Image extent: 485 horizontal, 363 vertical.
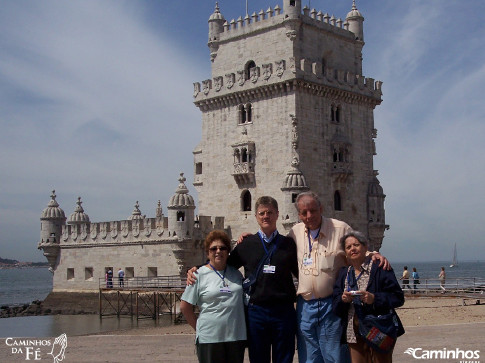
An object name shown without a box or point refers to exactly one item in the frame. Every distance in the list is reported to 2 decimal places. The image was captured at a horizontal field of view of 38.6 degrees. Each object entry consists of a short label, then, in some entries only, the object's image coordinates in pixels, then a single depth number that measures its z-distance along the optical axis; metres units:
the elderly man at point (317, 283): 9.06
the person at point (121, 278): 41.50
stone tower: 37.50
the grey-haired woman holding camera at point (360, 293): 8.70
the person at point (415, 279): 34.34
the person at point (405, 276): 36.20
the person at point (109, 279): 42.38
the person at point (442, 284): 32.41
